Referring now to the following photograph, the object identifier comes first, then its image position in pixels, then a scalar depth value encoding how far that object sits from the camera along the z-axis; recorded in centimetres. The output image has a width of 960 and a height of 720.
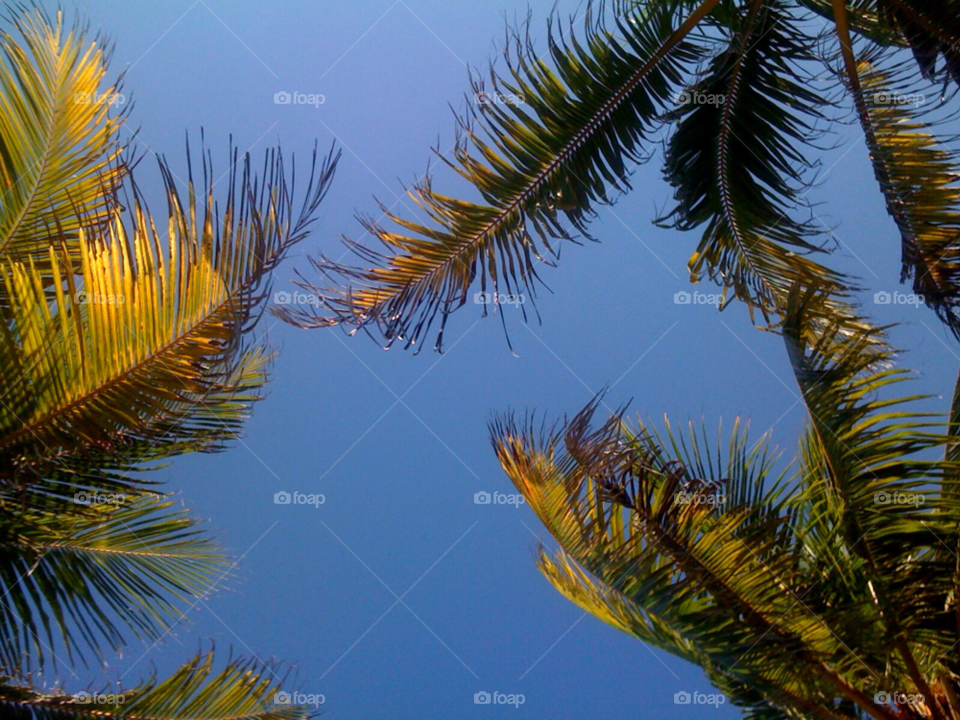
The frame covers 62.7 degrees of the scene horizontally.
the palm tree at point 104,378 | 240
